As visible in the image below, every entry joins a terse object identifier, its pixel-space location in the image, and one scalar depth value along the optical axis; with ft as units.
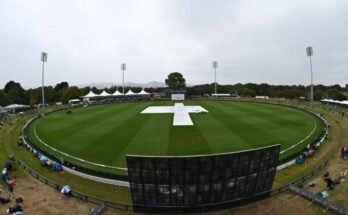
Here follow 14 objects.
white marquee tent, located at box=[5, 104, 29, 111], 232.16
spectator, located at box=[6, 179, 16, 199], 64.43
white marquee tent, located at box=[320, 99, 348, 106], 201.90
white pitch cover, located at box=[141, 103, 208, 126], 143.41
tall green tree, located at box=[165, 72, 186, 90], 503.16
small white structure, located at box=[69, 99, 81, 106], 276.06
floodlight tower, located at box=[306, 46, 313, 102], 221.25
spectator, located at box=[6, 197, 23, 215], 54.85
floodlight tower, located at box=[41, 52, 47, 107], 233.14
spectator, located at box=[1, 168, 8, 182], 72.90
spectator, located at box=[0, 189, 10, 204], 60.80
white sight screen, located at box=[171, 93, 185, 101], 303.27
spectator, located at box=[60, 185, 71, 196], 64.23
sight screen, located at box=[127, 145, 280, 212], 54.70
